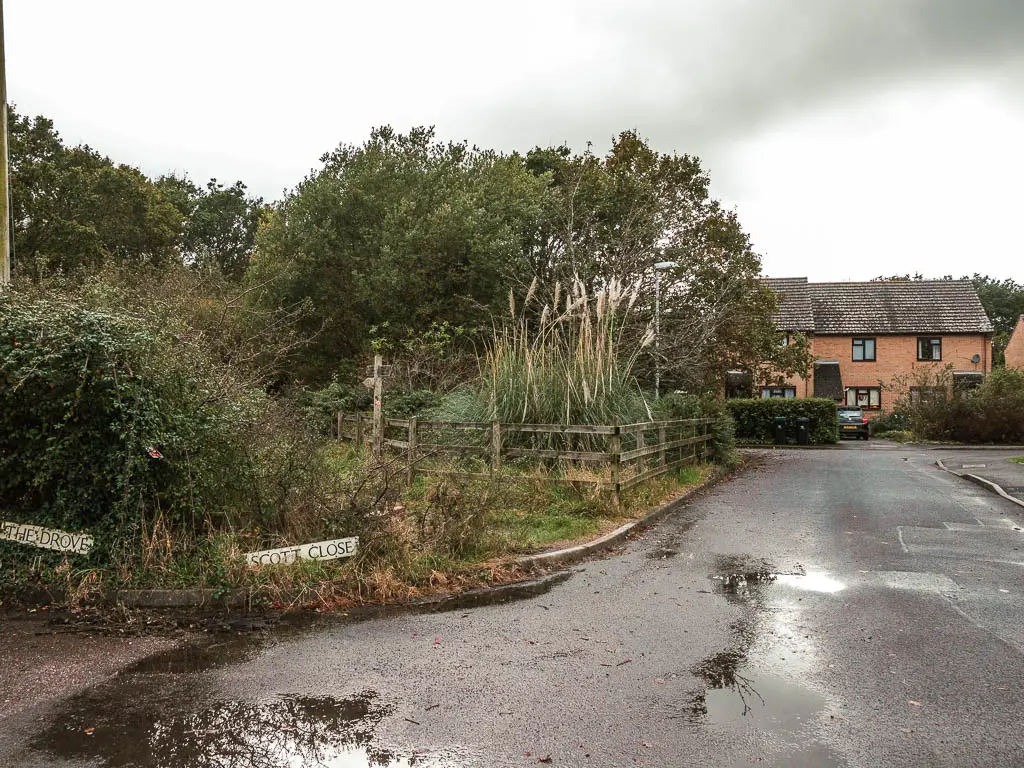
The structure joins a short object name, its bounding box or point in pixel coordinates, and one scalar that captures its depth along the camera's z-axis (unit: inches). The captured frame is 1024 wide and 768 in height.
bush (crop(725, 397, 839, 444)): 1185.4
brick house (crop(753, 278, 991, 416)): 1675.7
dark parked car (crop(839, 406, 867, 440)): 1373.0
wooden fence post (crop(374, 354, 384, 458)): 498.9
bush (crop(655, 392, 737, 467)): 655.9
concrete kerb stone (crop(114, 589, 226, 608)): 227.8
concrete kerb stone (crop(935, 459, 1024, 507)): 494.0
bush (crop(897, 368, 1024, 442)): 1098.7
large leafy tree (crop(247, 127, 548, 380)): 764.6
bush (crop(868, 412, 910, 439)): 1429.6
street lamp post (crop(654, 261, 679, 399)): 677.4
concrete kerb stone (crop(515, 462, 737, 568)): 293.4
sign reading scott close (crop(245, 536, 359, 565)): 245.4
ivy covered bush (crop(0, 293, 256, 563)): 230.8
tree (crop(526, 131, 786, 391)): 799.1
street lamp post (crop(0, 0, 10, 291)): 332.8
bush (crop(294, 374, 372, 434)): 653.9
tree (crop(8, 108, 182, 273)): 1187.9
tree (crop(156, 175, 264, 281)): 2095.2
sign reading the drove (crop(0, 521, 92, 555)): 236.1
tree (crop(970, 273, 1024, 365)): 2925.7
